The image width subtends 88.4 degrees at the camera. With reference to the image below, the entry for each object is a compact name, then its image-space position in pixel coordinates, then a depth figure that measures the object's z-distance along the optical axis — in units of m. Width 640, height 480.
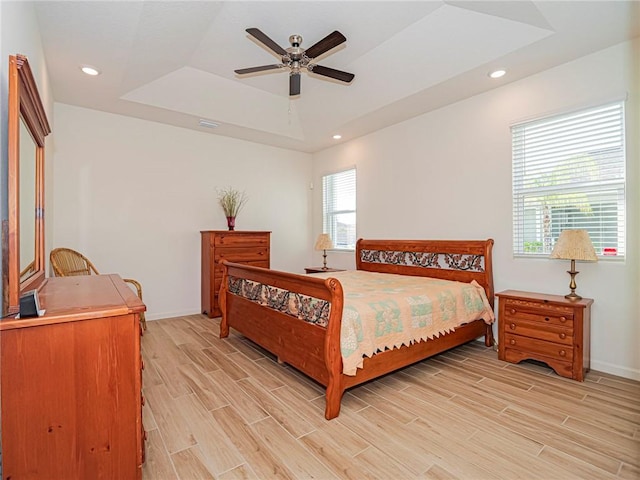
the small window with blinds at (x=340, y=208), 5.56
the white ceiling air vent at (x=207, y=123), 4.57
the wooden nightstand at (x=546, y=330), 2.72
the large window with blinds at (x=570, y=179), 2.84
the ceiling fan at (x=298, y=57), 2.52
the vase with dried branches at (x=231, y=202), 5.10
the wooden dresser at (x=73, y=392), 1.25
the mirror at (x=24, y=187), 1.33
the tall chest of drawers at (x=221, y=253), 4.66
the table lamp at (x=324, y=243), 5.32
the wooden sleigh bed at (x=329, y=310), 2.24
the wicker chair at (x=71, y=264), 3.60
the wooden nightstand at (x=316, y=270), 5.21
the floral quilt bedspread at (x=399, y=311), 2.33
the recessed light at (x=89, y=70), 3.17
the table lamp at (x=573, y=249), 2.71
